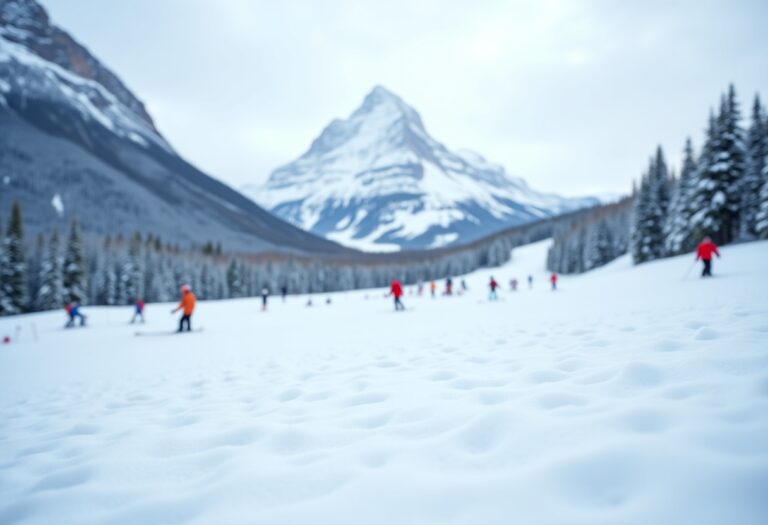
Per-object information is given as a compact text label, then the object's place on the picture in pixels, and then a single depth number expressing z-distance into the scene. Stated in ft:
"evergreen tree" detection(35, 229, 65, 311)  139.33
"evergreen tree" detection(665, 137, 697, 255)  109.09
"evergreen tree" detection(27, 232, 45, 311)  172.47
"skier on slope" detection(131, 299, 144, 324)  73.03
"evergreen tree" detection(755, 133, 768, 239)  85.81
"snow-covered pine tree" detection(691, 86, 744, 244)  97.50
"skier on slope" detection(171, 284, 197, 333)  46.62
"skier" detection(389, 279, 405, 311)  59.53
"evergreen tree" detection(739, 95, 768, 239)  99.14
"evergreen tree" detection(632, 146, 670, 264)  135.85
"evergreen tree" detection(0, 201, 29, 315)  128.88
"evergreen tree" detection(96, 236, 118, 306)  183.21
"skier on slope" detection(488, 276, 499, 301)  70.49
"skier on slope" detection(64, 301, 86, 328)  73.10
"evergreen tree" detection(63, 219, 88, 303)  145.89
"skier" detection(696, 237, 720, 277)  49.89
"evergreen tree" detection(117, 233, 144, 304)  180.96
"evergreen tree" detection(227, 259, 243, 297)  245.65
